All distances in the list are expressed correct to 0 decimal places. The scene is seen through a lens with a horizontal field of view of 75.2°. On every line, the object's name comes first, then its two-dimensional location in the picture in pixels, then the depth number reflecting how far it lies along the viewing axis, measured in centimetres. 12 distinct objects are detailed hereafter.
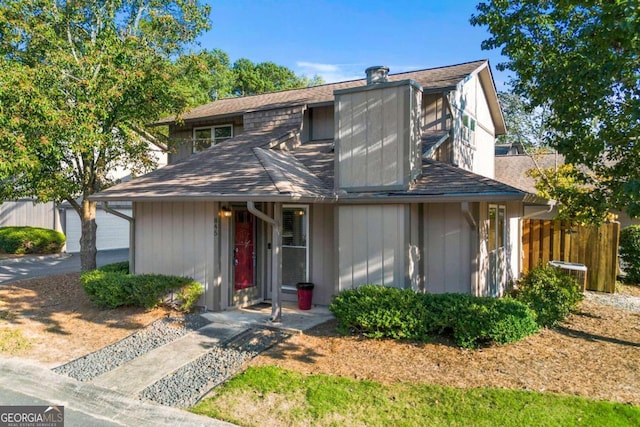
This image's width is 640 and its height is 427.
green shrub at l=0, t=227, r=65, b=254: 1939
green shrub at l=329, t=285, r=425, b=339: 688
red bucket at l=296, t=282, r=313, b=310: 909
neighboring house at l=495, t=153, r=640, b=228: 1998
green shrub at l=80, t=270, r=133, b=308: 878
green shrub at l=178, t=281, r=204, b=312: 874
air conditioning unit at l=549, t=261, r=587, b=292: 1133
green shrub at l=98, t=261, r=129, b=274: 1098
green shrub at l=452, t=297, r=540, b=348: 647
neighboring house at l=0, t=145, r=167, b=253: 2123
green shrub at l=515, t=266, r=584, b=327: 780
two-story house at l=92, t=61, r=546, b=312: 817
